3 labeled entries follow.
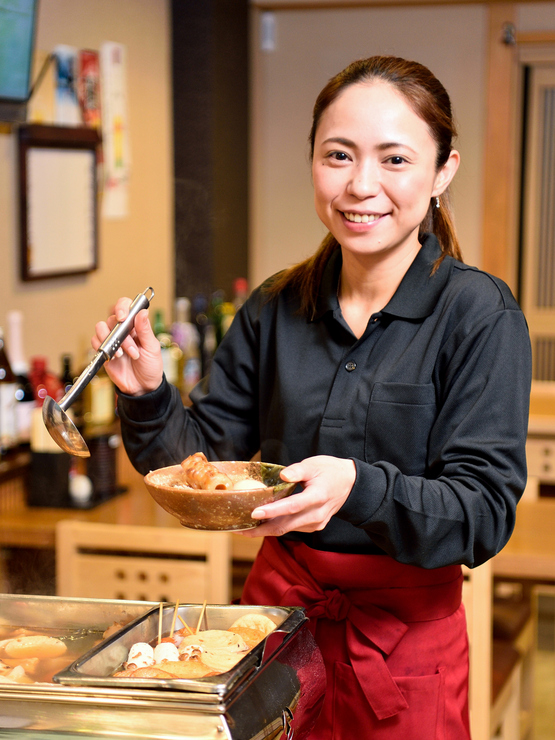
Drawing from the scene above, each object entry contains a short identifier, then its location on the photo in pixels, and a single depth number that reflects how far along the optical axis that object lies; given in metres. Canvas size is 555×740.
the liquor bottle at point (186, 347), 3.06
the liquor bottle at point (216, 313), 3.38
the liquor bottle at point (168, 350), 2.94
